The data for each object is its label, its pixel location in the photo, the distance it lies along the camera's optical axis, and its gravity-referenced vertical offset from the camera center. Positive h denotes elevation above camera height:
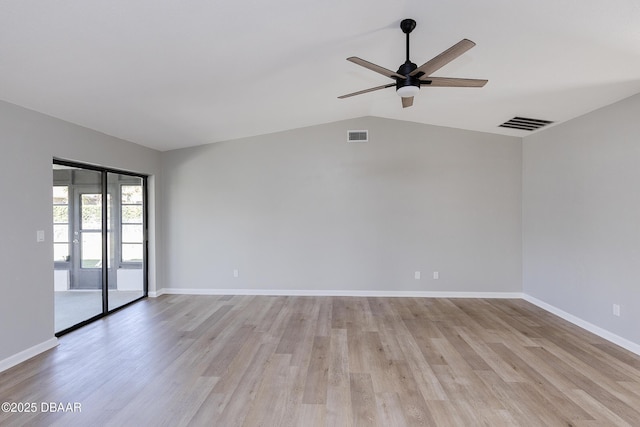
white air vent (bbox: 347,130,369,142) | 4.94 +1.31
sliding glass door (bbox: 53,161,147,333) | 3.50 -0.35
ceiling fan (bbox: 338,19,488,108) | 2.03 +1.06
